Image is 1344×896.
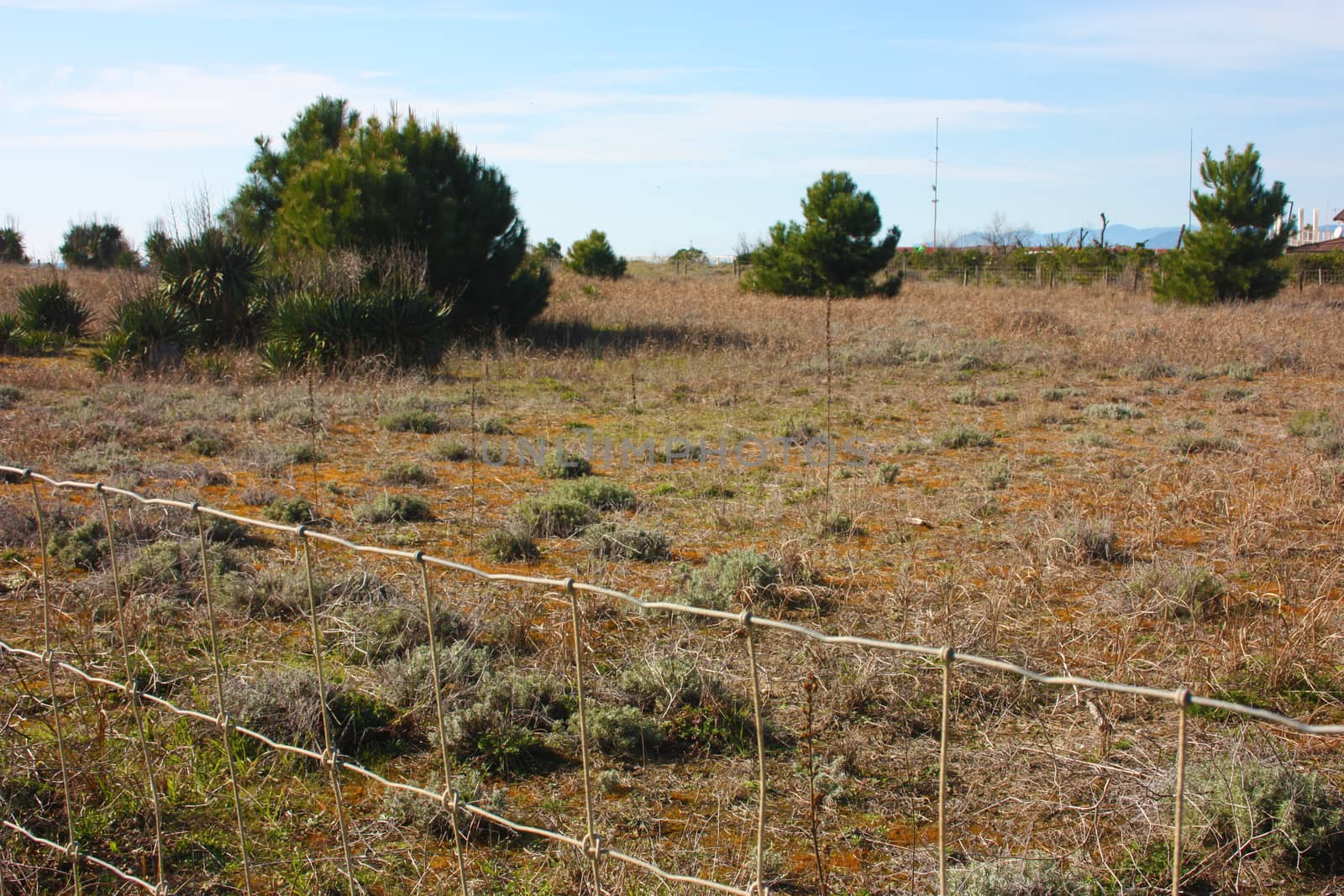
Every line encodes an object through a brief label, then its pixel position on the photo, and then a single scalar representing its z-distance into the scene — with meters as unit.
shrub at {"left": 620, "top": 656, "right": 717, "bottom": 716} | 3.62
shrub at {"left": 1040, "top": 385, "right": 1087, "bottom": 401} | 11.22
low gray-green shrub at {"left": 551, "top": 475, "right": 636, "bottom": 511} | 6.47
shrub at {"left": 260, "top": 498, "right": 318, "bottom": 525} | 6.03
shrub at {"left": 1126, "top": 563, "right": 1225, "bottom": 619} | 4.44
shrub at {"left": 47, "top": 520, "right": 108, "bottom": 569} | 4.98
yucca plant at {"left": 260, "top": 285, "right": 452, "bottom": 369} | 11.98
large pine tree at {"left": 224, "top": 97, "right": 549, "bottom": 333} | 14.04
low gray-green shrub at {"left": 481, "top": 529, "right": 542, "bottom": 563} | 5.47
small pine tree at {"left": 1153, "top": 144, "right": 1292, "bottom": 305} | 23.75
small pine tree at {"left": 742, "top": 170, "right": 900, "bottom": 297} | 25.36
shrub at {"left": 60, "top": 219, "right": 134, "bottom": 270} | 30.88
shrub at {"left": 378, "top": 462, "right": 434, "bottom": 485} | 7.15
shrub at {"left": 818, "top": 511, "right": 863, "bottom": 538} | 5.88
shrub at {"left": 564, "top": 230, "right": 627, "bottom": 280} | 34.75
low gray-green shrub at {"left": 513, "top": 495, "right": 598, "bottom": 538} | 5.92
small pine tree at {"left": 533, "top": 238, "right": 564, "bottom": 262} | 39.66
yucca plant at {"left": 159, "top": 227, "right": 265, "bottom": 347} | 13.32
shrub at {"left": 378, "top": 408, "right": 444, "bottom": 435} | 9.16
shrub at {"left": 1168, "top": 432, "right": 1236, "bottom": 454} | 8.20
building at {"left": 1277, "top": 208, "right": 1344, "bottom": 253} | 49.74
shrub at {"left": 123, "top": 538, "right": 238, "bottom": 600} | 4.53
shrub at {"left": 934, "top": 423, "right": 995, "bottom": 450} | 8.61
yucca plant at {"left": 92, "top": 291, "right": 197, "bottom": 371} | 12.20
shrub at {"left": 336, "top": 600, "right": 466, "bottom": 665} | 4.04
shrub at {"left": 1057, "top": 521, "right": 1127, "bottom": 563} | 5.34
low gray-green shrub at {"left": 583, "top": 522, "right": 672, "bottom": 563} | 5.43
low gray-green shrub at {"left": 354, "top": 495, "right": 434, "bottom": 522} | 6.09
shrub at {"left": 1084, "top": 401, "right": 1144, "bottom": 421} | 9.94
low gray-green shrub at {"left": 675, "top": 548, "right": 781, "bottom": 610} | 4.64
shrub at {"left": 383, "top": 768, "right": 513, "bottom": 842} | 2.89
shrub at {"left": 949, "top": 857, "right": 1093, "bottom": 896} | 2.45
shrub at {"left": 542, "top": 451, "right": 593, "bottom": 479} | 7.56
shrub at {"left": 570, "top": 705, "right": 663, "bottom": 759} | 3.36
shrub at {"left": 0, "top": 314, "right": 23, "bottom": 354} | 14.53
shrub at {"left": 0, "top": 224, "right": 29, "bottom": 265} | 33.78
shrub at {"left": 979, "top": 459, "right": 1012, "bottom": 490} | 7.09
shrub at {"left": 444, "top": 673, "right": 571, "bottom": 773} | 3.30
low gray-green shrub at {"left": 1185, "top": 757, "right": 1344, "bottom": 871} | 2.67
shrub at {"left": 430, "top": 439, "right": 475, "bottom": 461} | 8.04
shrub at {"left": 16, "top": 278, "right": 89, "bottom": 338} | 15.21
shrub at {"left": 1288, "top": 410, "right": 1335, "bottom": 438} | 8.53
